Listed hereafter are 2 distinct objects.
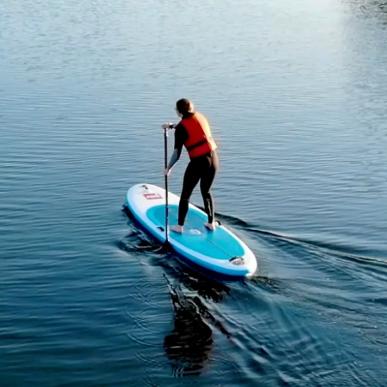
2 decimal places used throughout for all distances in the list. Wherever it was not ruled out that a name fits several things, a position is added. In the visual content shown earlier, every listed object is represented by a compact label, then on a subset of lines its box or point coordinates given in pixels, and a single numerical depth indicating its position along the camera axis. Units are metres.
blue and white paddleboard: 11.42
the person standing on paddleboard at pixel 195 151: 11.88
